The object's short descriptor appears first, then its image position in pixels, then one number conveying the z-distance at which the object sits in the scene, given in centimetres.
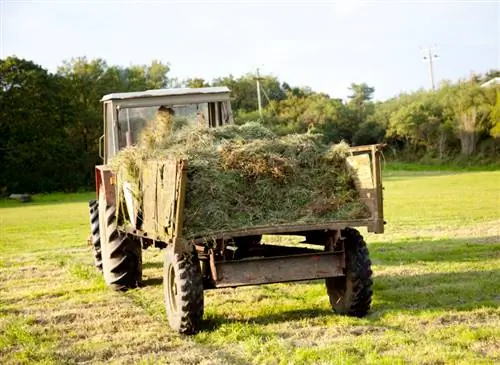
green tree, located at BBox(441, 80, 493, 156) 5909
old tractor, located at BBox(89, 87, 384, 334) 731
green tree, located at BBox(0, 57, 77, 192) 5209
